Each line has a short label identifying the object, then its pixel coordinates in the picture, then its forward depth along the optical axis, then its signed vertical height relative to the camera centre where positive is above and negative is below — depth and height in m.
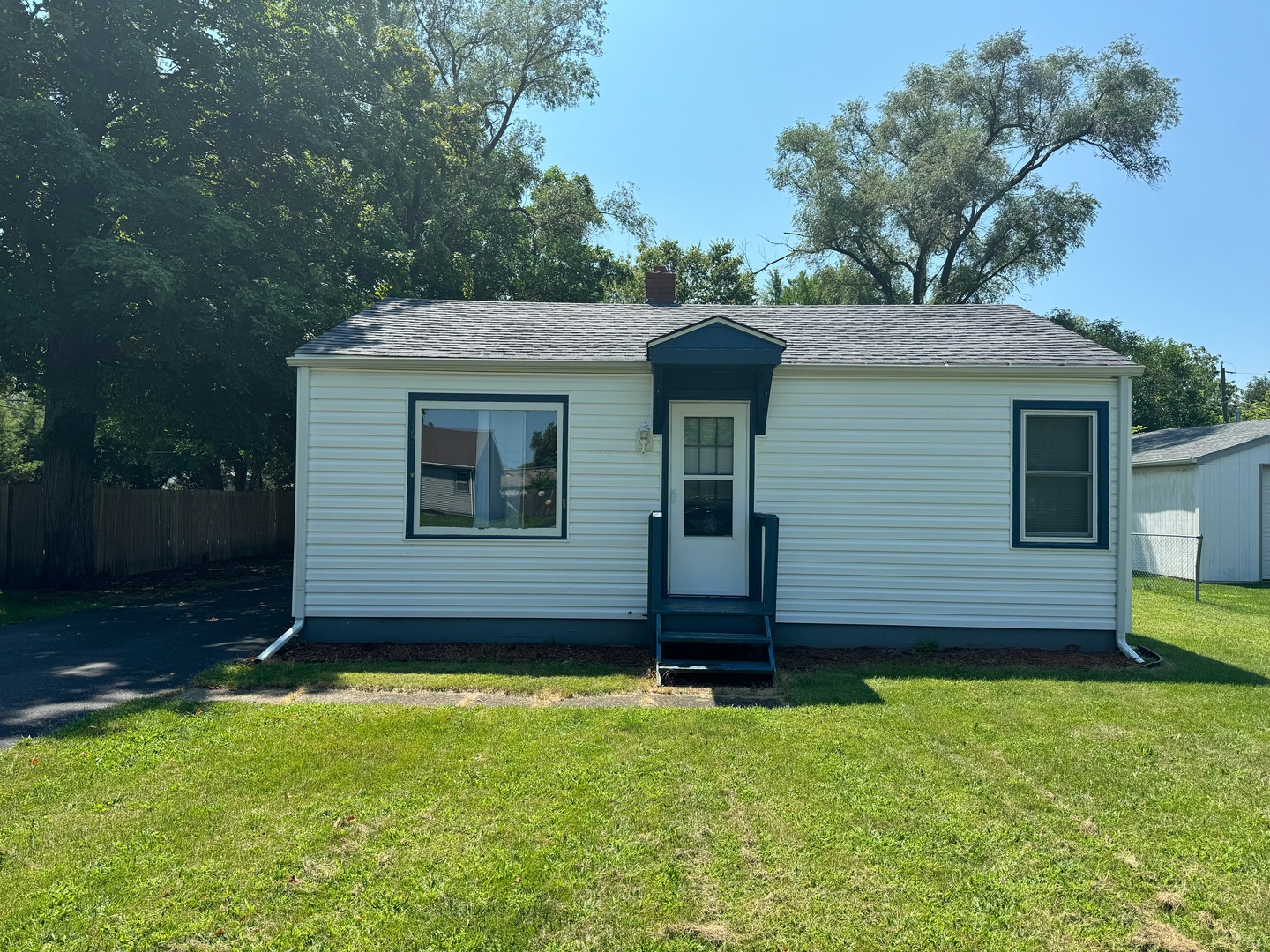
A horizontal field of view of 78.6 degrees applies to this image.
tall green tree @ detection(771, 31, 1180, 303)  24.38 +10.95
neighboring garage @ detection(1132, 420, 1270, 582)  15.55 -0.16
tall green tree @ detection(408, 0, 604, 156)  26.12 +15.05
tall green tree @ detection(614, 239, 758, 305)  31.28 +8.85
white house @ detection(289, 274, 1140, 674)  8.57 -0.17
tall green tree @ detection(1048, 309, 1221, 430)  32.47 +4.63
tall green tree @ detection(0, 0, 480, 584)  12.22 +4.71
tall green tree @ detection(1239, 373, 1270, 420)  50.83 +7.65
